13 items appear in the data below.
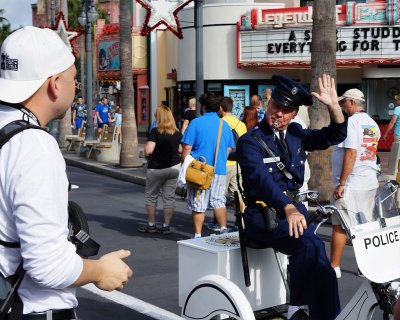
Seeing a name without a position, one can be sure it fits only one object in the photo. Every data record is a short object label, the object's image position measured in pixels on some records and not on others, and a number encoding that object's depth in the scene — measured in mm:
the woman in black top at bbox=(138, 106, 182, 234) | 9805
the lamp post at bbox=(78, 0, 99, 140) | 22406
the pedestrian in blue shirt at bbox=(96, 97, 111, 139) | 28625
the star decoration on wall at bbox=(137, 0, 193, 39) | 16453
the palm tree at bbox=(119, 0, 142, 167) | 17984
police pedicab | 3965
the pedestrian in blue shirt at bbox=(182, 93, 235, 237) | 8930
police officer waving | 4473
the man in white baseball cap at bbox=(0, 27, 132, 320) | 2207
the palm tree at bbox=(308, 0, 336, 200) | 11422
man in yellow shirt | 9906
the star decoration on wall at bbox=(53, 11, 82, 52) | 24156
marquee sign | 23719
